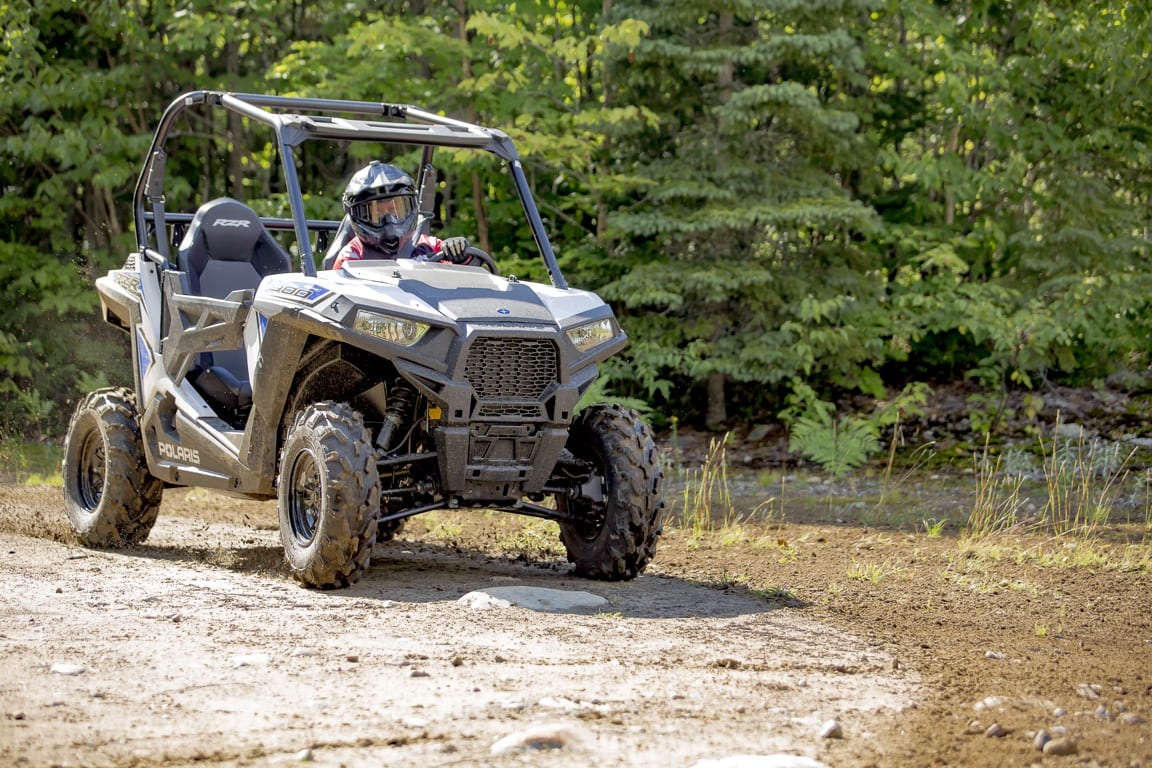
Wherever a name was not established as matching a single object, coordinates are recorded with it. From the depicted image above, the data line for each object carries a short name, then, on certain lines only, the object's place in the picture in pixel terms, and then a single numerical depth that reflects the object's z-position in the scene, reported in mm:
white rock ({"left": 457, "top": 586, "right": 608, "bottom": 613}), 12898
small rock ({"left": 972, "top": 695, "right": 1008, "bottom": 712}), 9320
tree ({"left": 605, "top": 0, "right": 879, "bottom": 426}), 27578
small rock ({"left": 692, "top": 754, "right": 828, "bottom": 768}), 7758
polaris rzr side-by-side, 13266
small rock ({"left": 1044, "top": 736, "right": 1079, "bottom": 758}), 8328
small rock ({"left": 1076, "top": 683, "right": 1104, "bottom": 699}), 9762
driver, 15445
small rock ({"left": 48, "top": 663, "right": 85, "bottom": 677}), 9906
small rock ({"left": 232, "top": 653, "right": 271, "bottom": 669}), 10203
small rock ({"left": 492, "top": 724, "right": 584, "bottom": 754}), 8195
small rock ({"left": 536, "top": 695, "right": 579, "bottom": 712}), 9094
